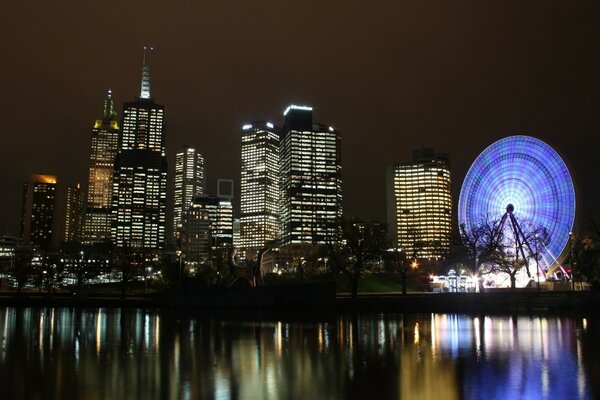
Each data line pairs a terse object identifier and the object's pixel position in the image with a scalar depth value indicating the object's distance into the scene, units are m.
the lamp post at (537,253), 74.19
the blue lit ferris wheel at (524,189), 68.94
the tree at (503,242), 74.12
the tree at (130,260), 81.87
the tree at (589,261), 62.94
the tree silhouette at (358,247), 70.31
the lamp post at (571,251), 66.03
